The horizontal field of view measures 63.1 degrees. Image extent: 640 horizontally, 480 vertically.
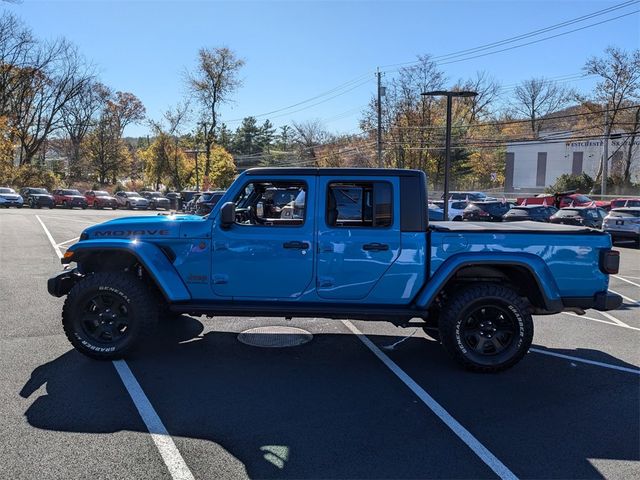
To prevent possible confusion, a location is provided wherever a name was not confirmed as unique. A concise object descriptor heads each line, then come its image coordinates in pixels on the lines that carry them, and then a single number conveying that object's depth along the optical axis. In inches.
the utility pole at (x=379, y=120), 1352.1
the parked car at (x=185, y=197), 1150.0
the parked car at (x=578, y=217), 883.4
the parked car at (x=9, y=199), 1550.2
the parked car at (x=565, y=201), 1190.9
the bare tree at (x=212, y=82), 1851.6
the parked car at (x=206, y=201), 903.4
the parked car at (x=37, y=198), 1624.0
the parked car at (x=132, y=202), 1803.6
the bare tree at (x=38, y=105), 2142.0
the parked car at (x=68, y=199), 1701.5
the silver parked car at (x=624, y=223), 743.1
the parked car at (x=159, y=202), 1797.5
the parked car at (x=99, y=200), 1779.0
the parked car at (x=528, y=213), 936.9
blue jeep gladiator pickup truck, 195.8
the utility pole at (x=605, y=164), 1607.5
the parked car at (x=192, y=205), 976.4
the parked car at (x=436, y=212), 988.3
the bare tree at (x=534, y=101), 2805.1
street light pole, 574.5
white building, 2106.3
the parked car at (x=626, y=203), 1100.7
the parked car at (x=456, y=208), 1047.0
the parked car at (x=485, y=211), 985.5
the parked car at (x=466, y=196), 1299.8
